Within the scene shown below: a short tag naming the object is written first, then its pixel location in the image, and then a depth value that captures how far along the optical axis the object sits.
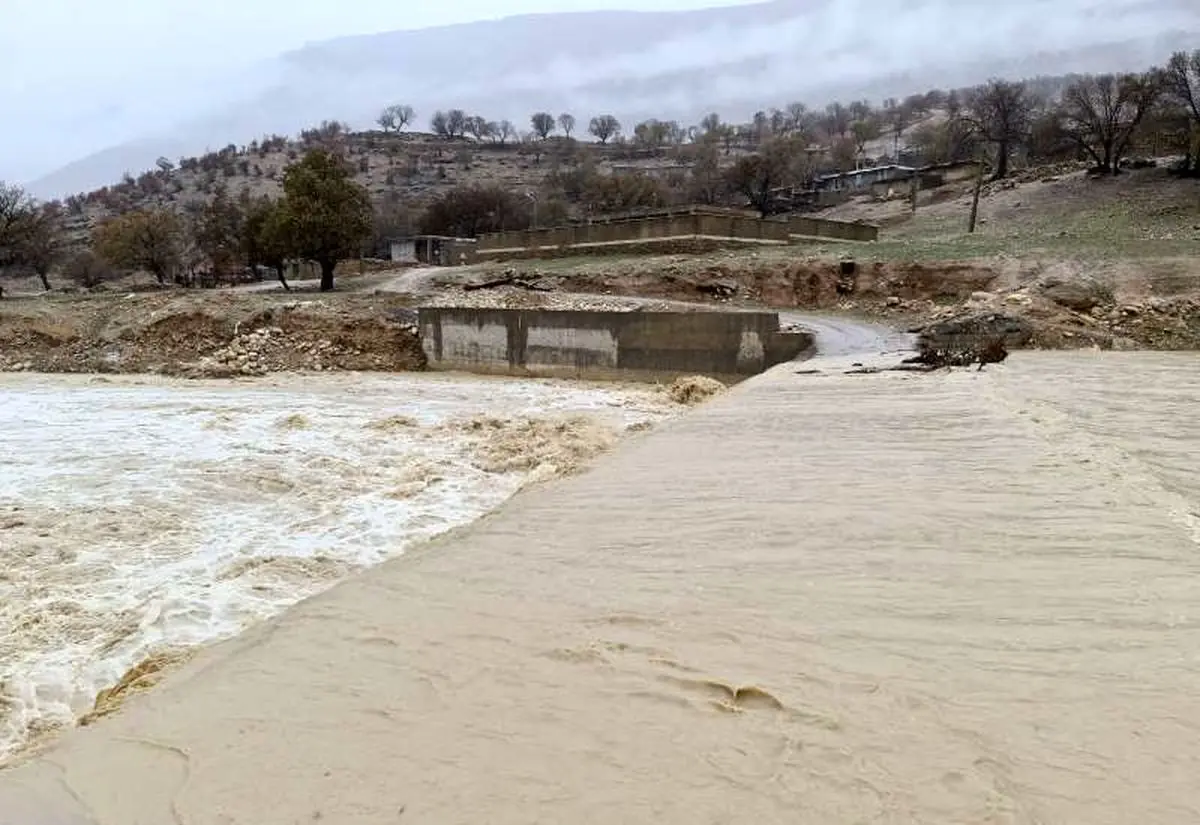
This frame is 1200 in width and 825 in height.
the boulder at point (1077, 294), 21.47
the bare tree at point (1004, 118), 61.06
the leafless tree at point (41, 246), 46.94
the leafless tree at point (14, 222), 42.75
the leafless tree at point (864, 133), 118.97
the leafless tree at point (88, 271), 63.81
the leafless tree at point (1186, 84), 48.66
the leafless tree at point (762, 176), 65.33
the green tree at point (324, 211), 35.66
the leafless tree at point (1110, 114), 53.38
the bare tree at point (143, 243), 50.75
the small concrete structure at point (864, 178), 74.56
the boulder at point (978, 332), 18.16
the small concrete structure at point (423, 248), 58.48
